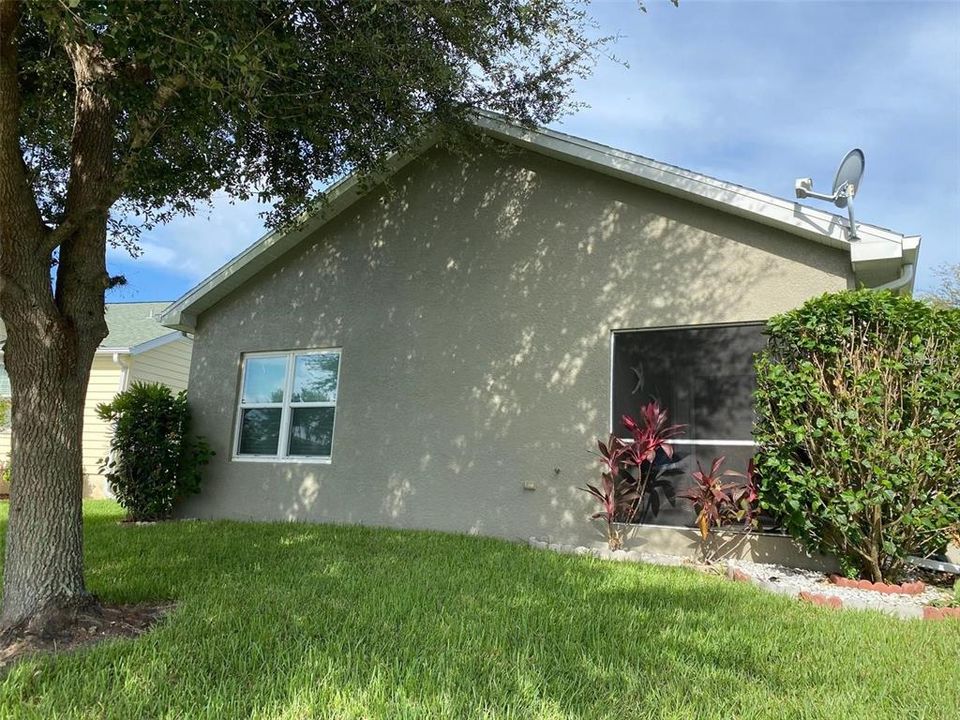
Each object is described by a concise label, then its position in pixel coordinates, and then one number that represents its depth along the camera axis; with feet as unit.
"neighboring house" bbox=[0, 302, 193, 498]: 45.65
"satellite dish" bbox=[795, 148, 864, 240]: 19.10
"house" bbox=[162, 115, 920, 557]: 20.93
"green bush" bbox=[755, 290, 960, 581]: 15.98
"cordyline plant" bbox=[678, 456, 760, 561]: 19.10
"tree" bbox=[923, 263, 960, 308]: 78.54
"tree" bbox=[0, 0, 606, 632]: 12.19
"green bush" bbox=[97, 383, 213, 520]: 29.01
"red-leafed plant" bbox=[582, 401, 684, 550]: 20.39
